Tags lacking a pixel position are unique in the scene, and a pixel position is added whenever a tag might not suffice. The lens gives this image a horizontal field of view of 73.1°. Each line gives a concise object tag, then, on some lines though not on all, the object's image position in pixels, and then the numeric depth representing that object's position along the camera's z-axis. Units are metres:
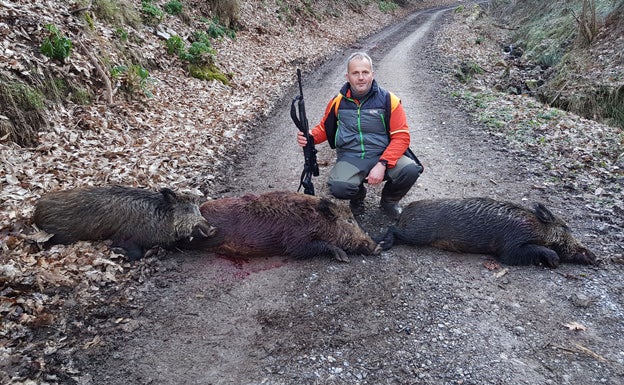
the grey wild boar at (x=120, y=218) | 4.52
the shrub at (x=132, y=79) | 8.09
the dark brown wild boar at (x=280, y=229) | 4.64
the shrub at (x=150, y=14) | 11.01
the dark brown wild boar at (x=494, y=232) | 4.60
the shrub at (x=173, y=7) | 12.45
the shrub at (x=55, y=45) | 6.91
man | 5.07
